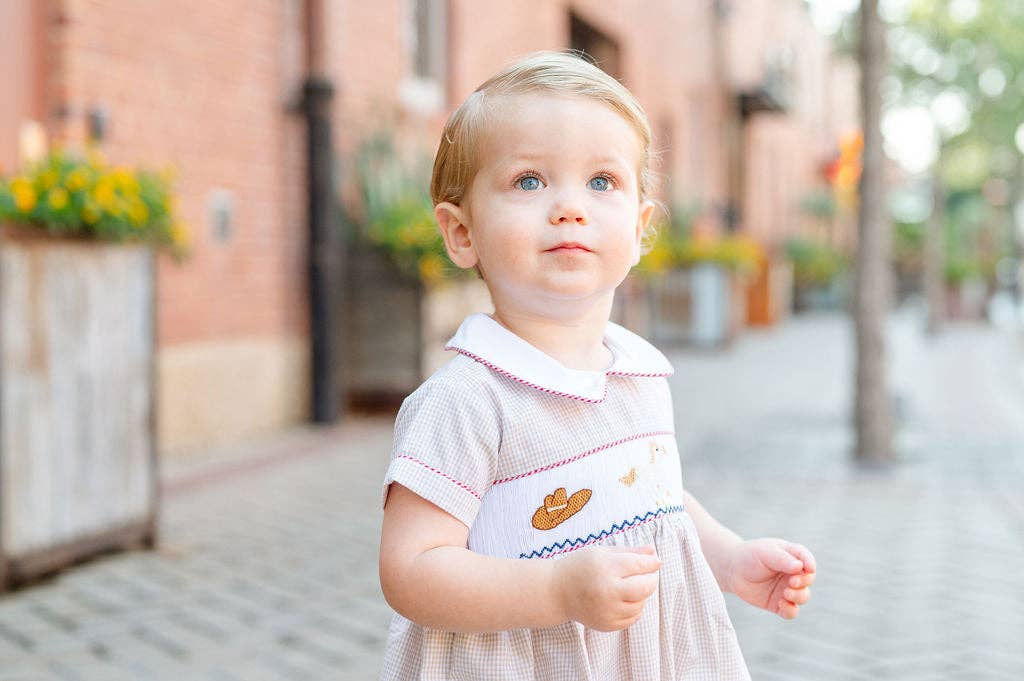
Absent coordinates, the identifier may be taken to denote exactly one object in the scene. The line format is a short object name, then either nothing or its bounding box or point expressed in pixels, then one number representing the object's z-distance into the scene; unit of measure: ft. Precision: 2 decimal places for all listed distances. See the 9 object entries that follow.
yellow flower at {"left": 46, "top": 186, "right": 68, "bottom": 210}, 13.29
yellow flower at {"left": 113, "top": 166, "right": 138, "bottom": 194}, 13.98
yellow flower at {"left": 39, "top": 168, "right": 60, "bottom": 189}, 13.44
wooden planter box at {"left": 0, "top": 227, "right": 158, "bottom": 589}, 12.83
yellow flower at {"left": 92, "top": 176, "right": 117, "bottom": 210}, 13.61
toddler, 4.61
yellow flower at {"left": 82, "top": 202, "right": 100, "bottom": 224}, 13.57
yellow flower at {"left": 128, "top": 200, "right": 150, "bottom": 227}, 14.15
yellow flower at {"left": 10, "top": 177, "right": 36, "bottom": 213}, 13.16
